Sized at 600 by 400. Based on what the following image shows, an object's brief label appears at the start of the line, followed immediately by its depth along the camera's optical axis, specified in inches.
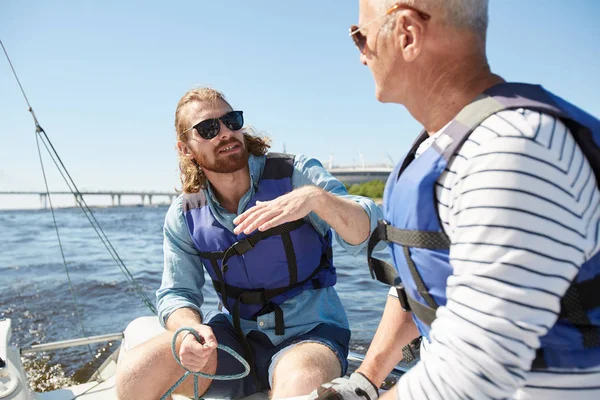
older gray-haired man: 36.2
